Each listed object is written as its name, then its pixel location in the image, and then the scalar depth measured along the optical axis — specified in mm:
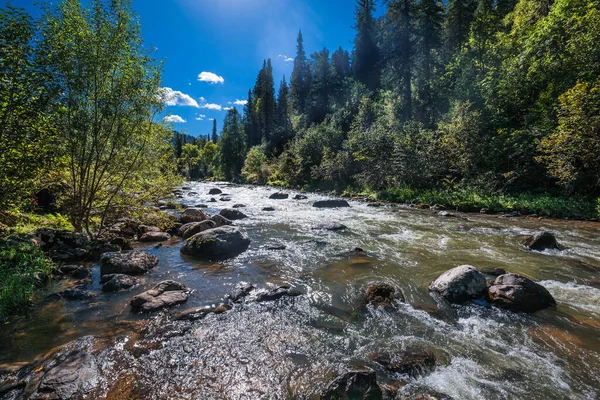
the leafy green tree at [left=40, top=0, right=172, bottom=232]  7367
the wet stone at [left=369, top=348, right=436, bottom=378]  3891
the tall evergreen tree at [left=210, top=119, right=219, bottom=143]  124512
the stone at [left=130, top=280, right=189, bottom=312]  5684
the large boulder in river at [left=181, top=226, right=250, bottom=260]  9492
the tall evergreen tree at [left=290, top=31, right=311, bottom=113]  75938
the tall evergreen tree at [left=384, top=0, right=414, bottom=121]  33000
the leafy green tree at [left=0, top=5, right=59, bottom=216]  5586
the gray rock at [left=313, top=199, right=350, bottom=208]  21891
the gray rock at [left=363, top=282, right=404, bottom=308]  5984
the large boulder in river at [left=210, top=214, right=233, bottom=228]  13649
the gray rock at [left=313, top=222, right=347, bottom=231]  13658
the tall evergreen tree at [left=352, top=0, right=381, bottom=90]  52969
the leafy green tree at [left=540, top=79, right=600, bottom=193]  13383
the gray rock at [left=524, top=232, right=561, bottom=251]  9703
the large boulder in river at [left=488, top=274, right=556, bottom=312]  5602
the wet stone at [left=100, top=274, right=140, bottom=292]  6570
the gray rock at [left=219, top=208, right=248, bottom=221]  16562
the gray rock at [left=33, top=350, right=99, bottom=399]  3254
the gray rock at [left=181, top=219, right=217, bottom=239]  11770
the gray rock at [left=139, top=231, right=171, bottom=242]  11414
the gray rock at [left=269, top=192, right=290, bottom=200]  28503
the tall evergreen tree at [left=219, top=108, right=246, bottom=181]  68125
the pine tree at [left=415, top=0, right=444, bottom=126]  35056
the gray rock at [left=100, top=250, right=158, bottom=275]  7449
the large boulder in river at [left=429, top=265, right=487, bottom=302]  6078
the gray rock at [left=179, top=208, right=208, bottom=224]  14609
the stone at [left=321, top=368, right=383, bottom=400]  3256
